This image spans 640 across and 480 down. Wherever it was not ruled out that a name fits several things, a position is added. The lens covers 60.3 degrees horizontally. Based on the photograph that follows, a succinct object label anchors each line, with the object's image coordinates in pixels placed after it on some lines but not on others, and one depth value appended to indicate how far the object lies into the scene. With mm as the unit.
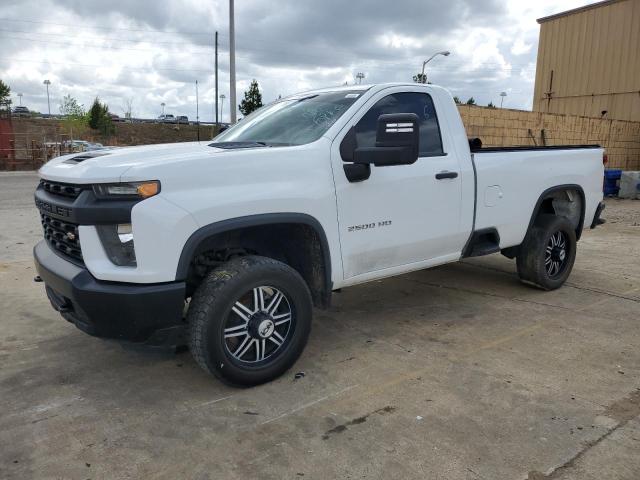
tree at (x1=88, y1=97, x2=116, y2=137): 56594
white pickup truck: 2965
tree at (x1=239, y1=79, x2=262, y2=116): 38500
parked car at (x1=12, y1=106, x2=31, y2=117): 80338
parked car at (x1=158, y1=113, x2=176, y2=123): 91588
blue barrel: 15875
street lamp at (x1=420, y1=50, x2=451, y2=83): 31025
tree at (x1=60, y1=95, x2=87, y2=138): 46375
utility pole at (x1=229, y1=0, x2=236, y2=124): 21594
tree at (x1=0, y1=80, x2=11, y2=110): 64375
